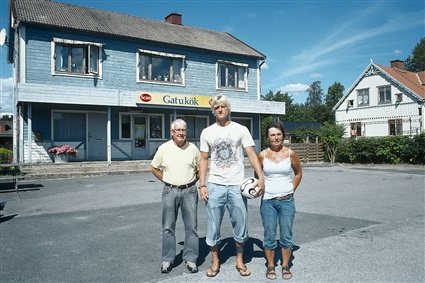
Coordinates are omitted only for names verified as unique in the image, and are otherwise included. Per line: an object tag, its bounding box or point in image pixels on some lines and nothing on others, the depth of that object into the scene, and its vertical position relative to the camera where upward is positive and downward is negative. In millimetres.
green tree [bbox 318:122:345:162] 24047 +505
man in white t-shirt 3957 -388
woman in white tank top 3967 -677
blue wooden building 16094 +3623
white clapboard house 32500 +4185
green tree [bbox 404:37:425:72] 64688 +16092
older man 4191 -637
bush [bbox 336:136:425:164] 20703 -379
